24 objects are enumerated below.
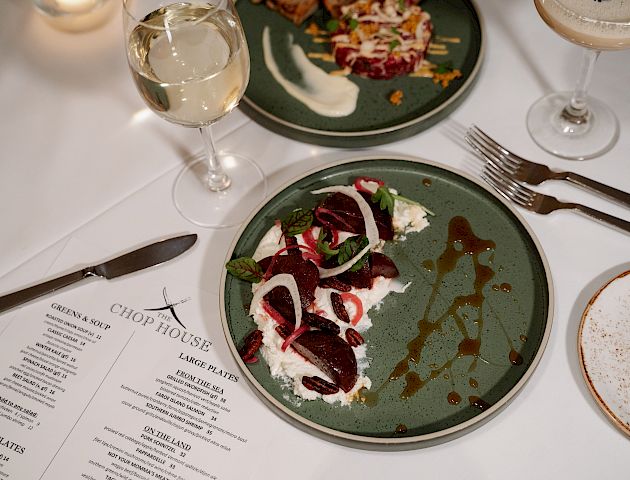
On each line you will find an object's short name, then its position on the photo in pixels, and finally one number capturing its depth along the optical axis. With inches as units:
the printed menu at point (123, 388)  49.4
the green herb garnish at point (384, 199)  55.5
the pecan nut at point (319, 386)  48.8
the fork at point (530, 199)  57.2
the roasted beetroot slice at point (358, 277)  52.7
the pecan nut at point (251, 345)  50.6
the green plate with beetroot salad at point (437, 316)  48.4
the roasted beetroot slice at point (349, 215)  54.9
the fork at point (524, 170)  59.0
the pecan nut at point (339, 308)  51.8
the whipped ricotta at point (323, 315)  49.6
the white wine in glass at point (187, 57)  49.9
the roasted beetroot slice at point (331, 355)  48.4
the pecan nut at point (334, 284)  52.4
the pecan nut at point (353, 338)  51.3
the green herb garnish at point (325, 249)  52.7
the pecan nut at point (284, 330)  50.7
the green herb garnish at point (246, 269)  53.2
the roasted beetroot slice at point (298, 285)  50.7
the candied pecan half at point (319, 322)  50.7
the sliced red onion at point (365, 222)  51.9
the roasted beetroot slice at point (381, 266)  53.8
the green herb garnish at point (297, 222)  54.6
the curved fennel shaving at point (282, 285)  50.0
